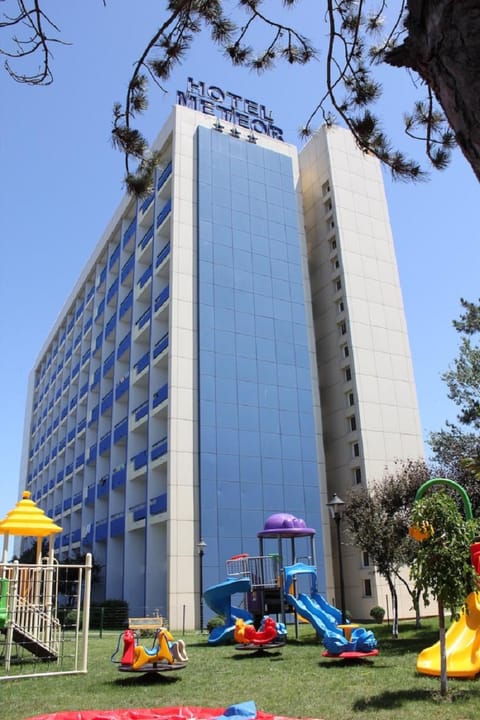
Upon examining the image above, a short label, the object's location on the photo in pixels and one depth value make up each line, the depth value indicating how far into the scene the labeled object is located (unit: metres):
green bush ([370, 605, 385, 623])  29.10
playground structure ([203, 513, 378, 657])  18.39
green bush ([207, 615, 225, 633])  25.31
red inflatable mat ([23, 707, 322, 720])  7.98
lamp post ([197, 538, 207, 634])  28.09
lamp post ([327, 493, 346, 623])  19.02
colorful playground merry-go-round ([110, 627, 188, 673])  11.48
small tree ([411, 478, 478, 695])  9.90
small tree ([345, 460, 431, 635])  21.61
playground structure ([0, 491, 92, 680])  13.40
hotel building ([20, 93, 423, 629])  31.02
